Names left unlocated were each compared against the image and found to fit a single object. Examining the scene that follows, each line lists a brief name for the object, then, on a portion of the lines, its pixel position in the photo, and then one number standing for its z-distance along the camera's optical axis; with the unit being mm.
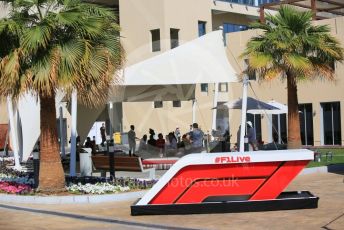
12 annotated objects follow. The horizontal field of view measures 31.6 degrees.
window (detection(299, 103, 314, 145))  36531
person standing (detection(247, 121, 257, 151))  23067
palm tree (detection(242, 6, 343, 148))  21812
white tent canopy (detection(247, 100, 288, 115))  27678
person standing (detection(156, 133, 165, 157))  23719
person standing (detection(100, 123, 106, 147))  39738
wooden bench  16594
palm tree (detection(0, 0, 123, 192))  13367
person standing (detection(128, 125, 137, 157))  27522
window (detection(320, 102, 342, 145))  35031
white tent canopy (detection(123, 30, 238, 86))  19766
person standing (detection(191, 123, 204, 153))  22938
